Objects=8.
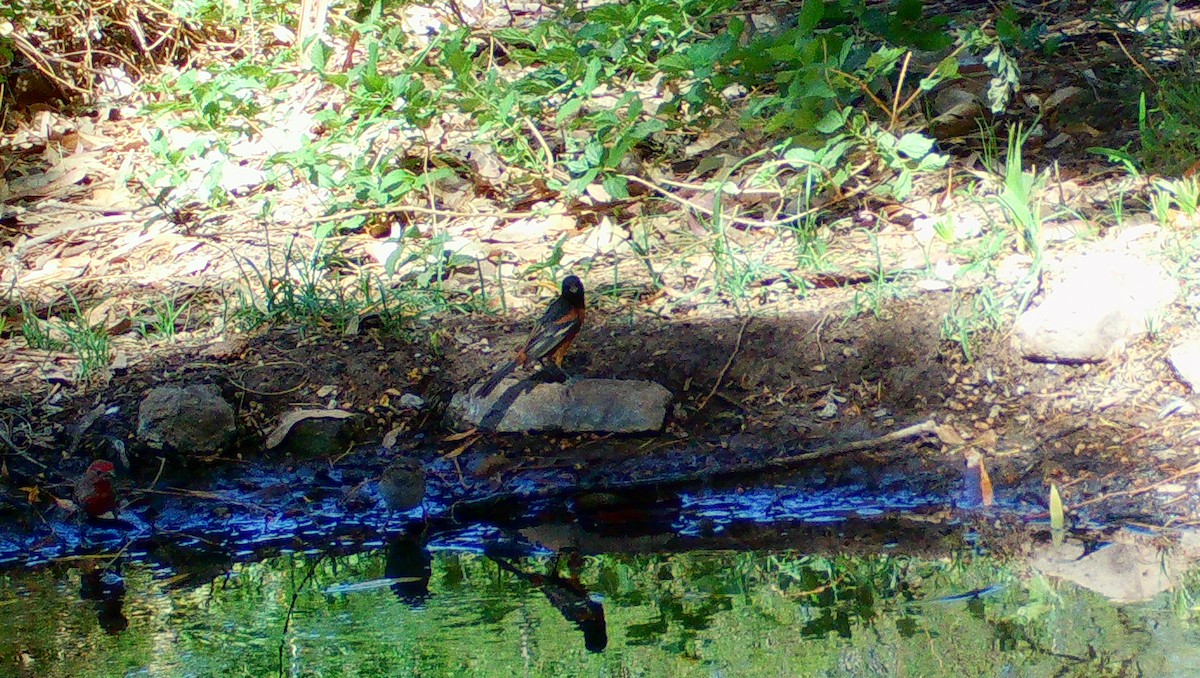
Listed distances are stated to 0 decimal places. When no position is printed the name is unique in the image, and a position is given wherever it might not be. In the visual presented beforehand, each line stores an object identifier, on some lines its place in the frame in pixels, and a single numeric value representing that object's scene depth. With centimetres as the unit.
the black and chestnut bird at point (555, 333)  855
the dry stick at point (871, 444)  795
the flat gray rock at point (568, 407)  845
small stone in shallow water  797
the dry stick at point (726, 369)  865
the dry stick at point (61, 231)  1206
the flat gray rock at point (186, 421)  866
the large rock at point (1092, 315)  809
